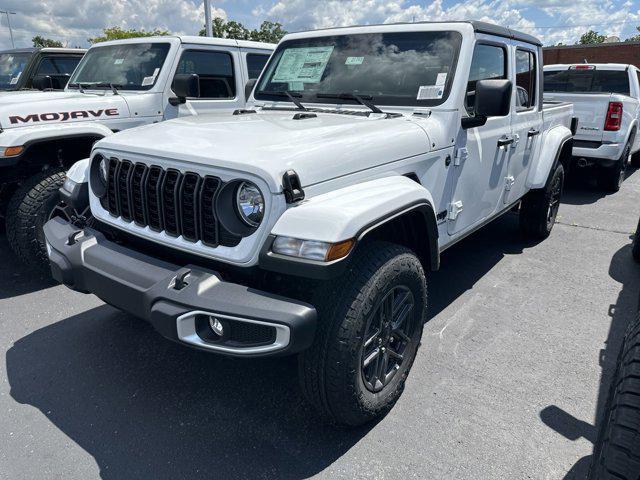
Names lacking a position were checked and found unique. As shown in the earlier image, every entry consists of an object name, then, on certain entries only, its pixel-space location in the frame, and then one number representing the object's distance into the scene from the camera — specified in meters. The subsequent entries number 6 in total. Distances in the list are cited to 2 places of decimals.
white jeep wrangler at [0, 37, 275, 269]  3.95
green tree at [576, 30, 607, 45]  60.38
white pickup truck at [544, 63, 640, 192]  7.02
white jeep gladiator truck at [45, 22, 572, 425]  2.01
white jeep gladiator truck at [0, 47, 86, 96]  7.13
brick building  28.20
